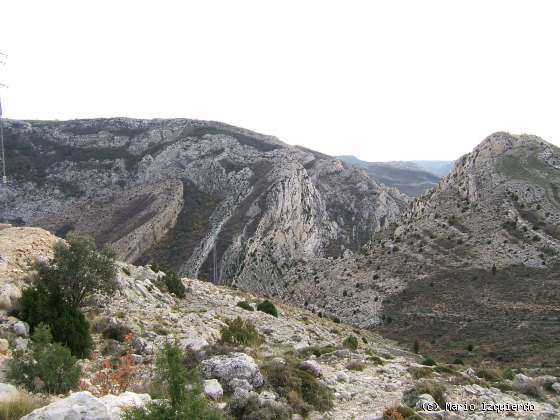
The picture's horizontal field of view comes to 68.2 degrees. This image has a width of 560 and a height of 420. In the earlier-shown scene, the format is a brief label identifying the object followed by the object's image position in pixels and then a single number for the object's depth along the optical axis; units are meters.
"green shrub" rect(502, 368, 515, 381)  15.12
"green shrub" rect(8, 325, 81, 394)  7.63
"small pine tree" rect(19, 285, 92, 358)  11.20
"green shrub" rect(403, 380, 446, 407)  10.52
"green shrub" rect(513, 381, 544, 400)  12.85
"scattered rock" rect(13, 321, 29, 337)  11.03
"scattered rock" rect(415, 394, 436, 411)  9.81
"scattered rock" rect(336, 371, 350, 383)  11.90
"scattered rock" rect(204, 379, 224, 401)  8.43
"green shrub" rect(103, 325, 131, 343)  13.18
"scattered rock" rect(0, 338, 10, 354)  9.79
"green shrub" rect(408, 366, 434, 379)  13.36
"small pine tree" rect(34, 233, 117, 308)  13.03
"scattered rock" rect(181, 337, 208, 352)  11.18
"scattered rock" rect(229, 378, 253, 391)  9.12
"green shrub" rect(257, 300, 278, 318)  23.52
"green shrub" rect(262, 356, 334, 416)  9.27
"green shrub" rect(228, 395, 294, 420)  7.95
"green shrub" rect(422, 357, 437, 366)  17.09
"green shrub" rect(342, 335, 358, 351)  18.63
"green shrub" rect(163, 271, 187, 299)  22.12
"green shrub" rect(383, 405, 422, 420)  8.44
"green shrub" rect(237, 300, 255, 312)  22.94
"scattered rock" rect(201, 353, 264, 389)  9.52
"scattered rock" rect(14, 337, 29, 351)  10.19
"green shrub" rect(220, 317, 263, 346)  14.66
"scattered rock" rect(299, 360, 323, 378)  11.39
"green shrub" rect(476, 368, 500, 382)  14.70
